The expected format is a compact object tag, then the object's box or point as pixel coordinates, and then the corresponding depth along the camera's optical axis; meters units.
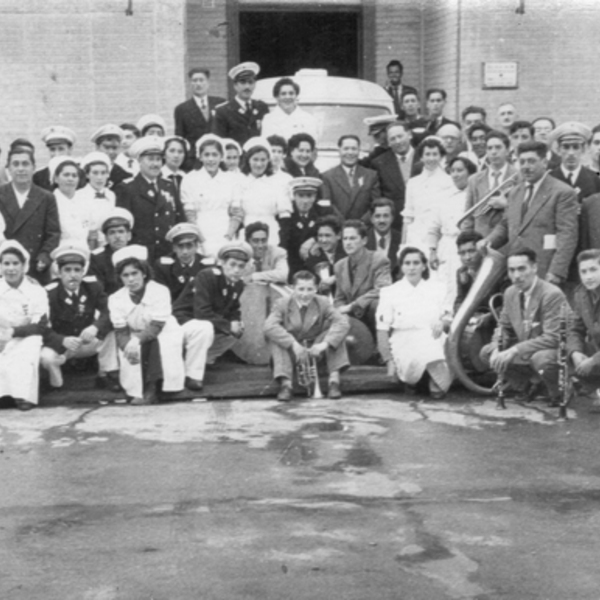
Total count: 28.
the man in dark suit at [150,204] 11.96
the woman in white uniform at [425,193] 12.21
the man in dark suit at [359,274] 11.55
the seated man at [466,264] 11.26
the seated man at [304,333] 10.82
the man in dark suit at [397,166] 12.98
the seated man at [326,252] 11.88
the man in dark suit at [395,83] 16.28
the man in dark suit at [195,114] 14.02
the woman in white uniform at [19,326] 10.55
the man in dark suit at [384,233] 12.24
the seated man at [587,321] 10.26
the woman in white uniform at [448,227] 12.06
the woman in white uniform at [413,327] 10.86
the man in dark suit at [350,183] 12.70
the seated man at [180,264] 11.61
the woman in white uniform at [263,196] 12.20
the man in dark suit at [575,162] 11.34
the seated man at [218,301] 11.28
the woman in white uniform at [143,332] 10.81
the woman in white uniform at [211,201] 12.15
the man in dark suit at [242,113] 13.79
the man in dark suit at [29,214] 11.48
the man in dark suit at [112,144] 12.75
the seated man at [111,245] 11.45
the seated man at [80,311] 11.10
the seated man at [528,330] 10.30
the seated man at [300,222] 12.16
